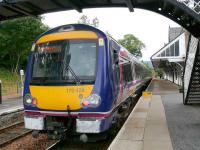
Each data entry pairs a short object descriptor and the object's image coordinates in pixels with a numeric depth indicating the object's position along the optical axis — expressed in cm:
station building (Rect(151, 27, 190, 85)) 3494
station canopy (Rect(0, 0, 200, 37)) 1073
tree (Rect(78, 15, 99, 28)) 6045
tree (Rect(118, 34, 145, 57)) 11650
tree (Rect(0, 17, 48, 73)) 4131
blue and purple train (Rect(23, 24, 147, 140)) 799
